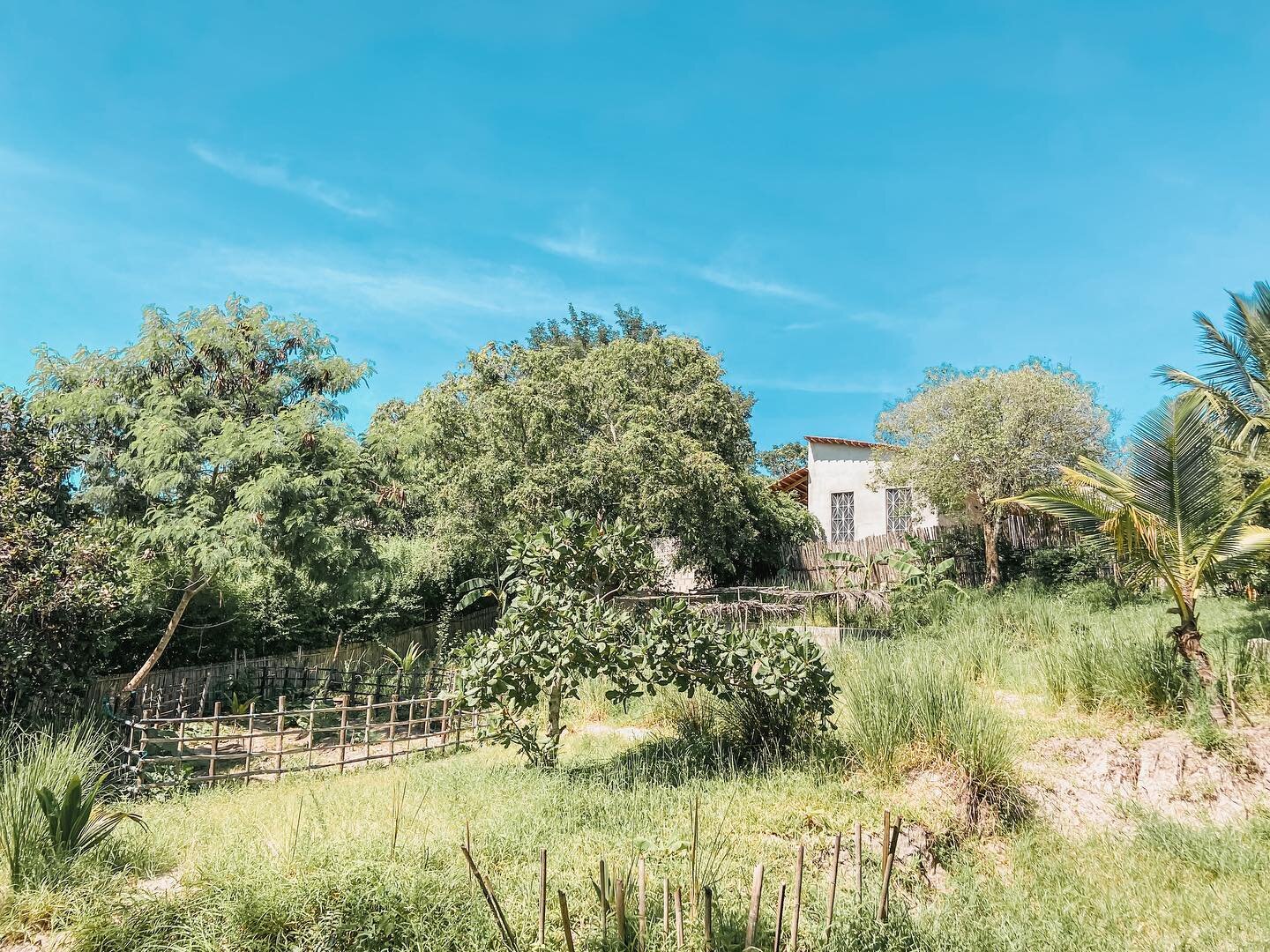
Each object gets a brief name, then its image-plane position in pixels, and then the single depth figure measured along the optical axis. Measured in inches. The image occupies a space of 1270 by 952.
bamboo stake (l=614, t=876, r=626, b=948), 148.9
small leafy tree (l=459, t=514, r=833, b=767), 281.3
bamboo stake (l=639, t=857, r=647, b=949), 145.9
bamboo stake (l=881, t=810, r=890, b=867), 177.0
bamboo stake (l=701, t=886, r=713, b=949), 142.4
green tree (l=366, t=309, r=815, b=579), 685.3
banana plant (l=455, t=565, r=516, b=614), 737.8
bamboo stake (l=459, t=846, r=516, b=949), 149.1
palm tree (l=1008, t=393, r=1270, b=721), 318.7
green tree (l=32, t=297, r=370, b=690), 492.1
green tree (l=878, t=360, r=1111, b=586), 703.7
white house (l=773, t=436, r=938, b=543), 935.7
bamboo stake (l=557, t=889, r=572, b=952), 139.9
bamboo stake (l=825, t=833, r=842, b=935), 162.2
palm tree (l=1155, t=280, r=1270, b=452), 485.7
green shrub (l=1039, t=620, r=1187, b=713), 312.0
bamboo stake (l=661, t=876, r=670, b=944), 154.7
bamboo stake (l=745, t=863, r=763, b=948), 147.1
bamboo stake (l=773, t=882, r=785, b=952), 148.9
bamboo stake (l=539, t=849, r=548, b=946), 149.5
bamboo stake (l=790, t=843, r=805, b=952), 148.4
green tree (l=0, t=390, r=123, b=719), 358.3
